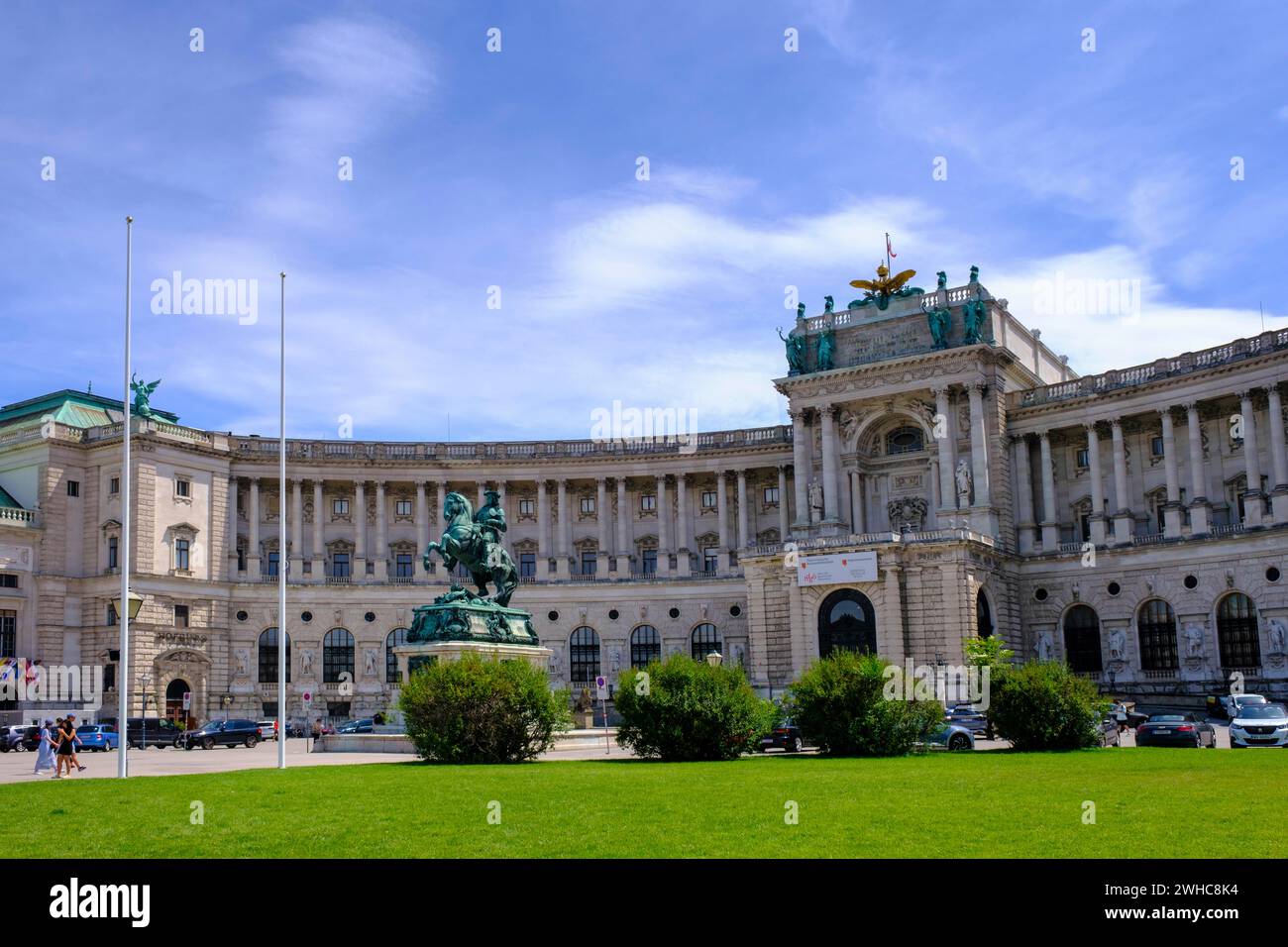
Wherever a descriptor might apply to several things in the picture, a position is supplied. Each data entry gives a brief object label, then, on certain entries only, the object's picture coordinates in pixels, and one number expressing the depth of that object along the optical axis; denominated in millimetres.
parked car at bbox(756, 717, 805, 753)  45344
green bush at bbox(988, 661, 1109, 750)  40594
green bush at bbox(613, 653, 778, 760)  38344
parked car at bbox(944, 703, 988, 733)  53500
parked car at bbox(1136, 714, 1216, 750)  43719
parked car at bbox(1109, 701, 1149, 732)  58931
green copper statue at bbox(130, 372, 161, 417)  85300
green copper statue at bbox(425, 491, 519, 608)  48188
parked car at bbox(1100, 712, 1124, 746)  48250
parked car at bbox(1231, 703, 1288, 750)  44469
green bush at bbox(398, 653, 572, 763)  36969
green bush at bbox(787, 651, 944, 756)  38719
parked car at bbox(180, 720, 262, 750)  64500
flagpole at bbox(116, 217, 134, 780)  35125
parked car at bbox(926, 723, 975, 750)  43406
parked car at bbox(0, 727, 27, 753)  64750
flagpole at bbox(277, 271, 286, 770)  40156
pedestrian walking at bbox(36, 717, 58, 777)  41406
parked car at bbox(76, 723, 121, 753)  62250
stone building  75500
